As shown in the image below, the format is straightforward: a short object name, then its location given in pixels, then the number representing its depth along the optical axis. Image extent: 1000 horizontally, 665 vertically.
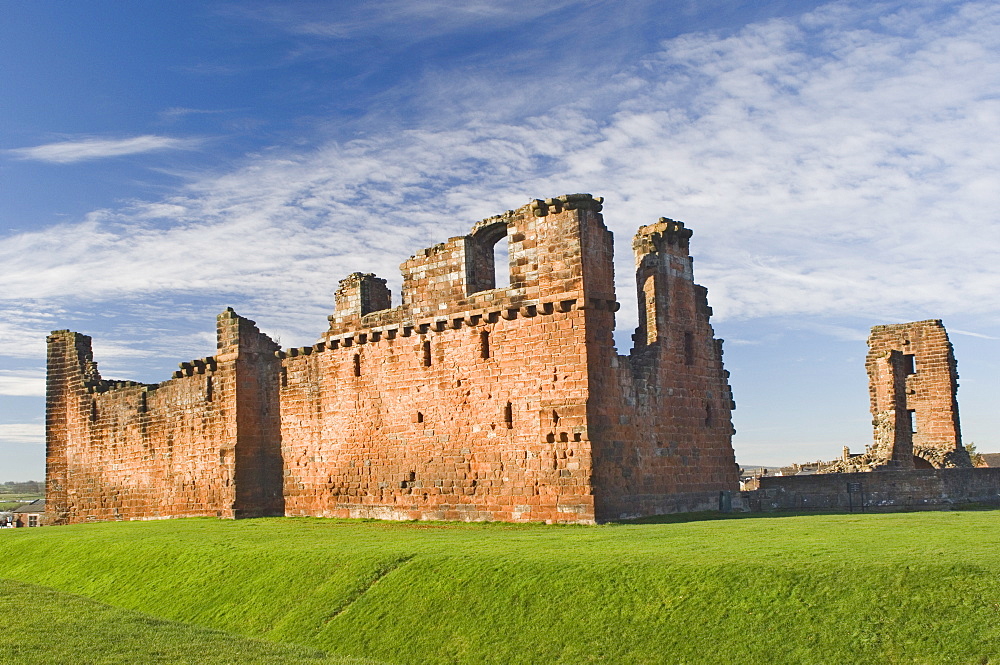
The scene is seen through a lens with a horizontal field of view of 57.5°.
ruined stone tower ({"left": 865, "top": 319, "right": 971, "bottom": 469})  30.41
